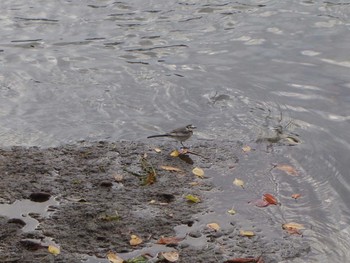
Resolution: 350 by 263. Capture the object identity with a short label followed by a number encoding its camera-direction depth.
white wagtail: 14.28
